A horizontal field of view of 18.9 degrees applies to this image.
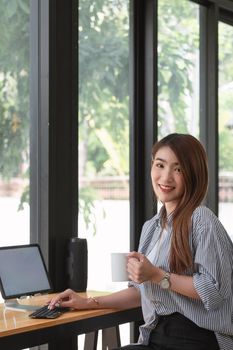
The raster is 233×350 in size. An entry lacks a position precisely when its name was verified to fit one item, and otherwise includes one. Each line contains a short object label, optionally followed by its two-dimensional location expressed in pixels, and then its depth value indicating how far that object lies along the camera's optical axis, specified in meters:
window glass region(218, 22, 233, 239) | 5.04
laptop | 2.88
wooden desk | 2.44
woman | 2.32
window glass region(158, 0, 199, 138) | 4.34
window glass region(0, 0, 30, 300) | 3.30
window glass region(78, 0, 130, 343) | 3.73
